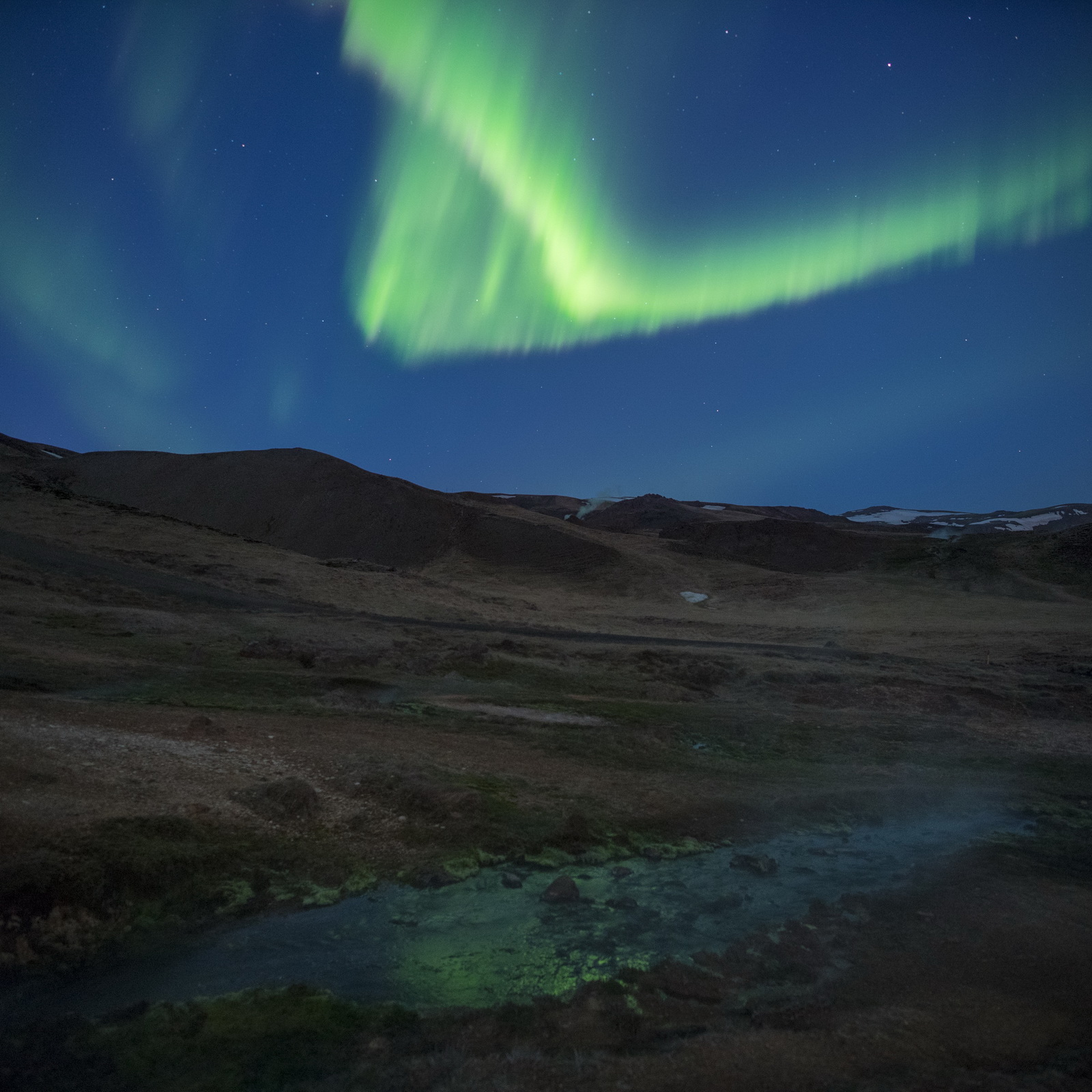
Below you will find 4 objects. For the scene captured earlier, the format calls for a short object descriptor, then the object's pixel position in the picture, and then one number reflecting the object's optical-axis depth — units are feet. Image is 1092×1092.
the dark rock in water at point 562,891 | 24.80
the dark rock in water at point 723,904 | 24.52
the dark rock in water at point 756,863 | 28.17
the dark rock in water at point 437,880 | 25.61
